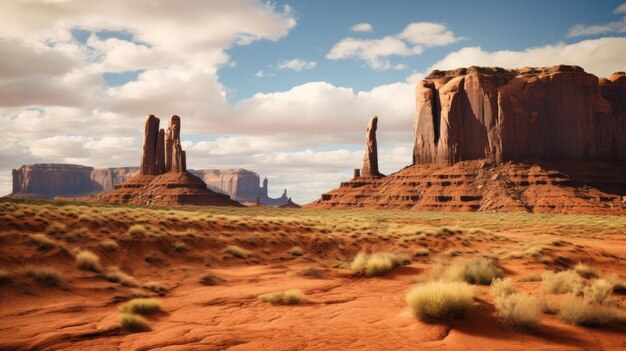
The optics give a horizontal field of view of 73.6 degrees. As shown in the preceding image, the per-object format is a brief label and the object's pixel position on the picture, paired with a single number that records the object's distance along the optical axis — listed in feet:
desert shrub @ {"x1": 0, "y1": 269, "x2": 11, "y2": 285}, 38.69
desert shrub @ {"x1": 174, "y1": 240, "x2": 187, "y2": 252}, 62.85
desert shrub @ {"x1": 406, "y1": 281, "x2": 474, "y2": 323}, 25.88
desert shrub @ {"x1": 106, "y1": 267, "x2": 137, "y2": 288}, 44.63
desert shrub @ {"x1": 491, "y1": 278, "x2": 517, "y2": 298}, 31.22
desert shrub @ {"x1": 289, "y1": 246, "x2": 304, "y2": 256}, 70.90
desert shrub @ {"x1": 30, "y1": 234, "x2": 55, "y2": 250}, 51.00
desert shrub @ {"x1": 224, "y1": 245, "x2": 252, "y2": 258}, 65.16
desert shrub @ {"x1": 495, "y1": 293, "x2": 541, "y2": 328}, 24.40
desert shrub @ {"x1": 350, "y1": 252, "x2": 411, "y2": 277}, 49.83
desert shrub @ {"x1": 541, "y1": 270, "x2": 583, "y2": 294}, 33.00
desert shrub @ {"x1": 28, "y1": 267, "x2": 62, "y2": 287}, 40.85
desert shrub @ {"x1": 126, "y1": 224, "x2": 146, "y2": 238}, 64.14
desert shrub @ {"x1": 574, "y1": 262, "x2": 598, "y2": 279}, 49.10
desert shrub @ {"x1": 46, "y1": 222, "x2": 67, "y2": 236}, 58.95
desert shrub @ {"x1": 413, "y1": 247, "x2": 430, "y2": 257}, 69.67
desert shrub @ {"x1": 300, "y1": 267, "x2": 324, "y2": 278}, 50.06
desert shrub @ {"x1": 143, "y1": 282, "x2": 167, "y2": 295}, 42.70
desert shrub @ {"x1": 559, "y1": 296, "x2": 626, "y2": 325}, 25.16
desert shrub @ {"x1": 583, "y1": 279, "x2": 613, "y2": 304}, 29.01
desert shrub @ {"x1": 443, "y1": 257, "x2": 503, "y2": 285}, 39.34
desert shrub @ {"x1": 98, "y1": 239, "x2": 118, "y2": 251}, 56.42
